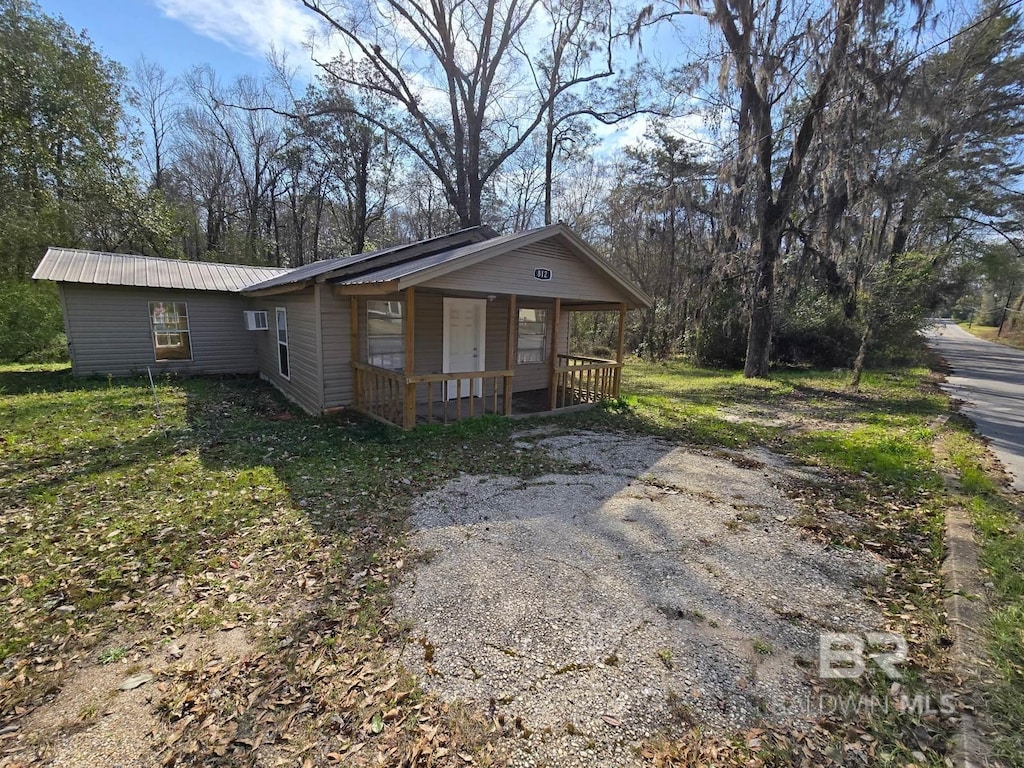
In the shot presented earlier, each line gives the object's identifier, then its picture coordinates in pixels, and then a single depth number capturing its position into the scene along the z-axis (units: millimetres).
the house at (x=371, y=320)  7473
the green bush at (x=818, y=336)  16312
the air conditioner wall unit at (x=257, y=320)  10812
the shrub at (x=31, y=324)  13594
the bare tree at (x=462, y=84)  17250
